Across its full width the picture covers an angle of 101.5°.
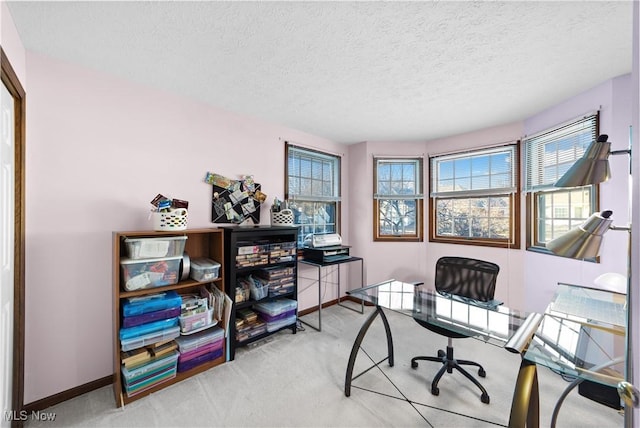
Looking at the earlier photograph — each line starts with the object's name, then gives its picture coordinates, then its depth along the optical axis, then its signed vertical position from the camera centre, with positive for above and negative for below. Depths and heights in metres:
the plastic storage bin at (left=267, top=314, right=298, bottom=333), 2.68 -1.16
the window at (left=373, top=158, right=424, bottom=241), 3.87 +0.18
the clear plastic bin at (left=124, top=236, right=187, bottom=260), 1.87 -0.25
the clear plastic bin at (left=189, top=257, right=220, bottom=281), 2.20 -0.49
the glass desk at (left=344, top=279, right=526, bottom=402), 1.54 -0.69
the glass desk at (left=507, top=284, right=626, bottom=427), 1.14 -0.67
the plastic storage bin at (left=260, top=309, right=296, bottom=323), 2.69 -1.08
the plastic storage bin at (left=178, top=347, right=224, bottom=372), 2.10 -1.23
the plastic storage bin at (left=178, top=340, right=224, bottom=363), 2.10 -1.16
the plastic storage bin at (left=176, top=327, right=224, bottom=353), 2.11 -1.05
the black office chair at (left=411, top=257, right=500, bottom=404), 1.98 -0.67
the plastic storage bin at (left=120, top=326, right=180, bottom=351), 1.83 -0.92
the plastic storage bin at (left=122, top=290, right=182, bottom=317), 1.87 -0.67
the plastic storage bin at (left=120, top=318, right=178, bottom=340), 1.83 -0.84
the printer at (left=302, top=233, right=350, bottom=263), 3.18 -0.45
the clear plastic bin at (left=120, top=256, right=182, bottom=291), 1.87 -0.44
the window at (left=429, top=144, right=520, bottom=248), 3.14 +0.19
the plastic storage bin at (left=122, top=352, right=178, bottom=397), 1.85 -1.19
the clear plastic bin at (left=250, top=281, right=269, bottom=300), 2.62 -0.78
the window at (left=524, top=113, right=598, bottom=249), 2.38 +0.30
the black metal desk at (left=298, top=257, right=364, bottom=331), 3.03 -0.60
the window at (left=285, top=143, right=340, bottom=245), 3.35 +0.32
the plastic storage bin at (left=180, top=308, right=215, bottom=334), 2.08 -0.89
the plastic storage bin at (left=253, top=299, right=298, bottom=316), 2.68 -0.98
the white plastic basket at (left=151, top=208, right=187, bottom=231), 2.00 -0.05
